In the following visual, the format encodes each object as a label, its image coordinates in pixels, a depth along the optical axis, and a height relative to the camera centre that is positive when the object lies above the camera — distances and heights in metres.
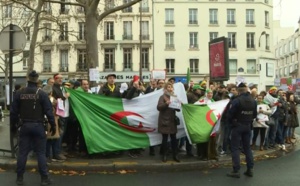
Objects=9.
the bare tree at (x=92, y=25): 14.64 +2.22
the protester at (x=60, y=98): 9.21 -0.25
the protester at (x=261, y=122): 11.20 -1.02
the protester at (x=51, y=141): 8.90 -1.20
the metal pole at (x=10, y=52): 9.90 +0.86
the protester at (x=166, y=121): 9.23 -0.80
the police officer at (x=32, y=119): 7.19 -0.56
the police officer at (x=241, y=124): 8.23 -0.79
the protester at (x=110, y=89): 10.05 -0.06
